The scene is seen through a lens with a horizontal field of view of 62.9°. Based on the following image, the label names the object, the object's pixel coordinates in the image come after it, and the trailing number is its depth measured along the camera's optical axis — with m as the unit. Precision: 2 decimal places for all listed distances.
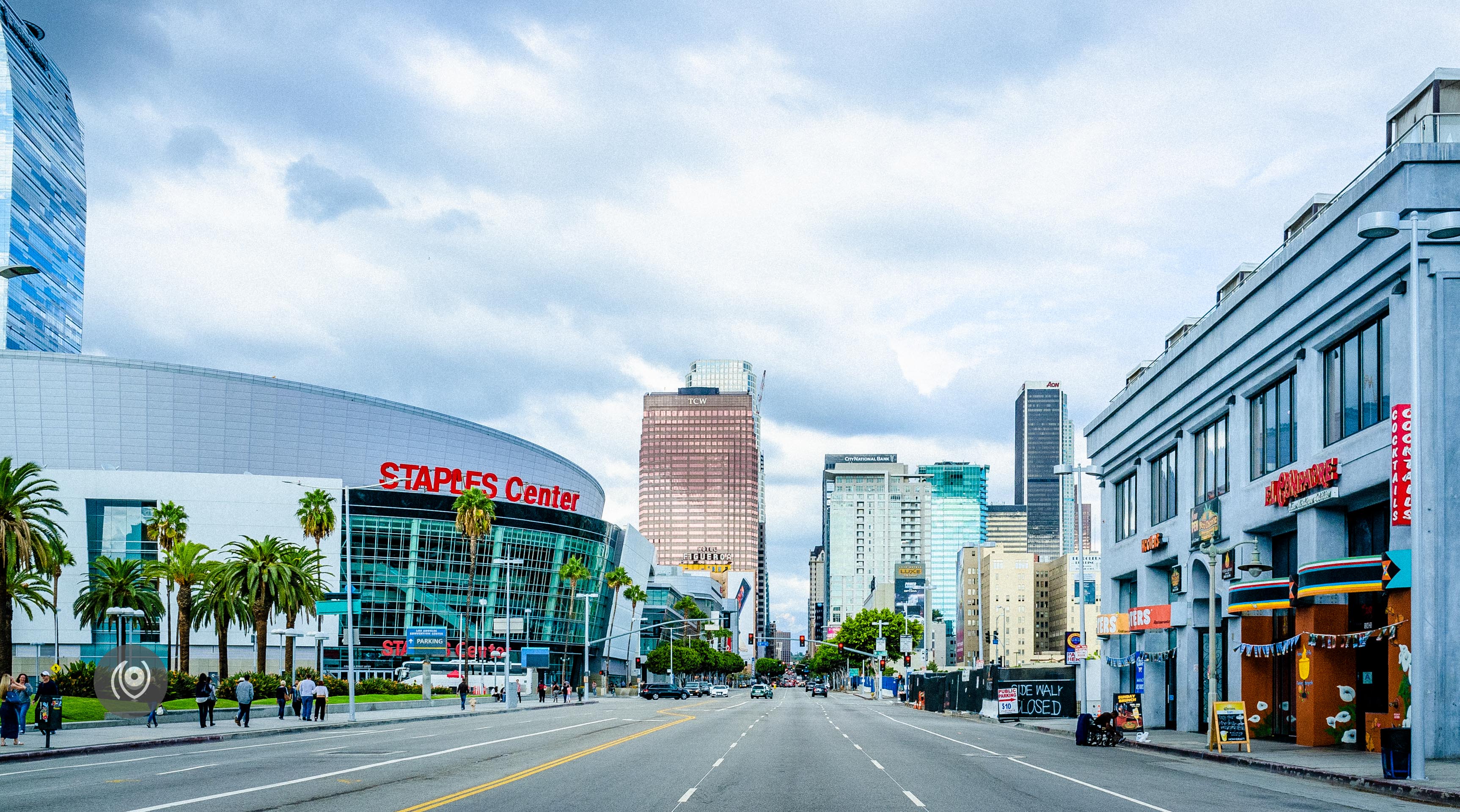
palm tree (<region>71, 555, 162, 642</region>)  78.06
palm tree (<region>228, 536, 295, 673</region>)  68.62
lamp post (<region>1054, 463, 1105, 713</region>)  50.44
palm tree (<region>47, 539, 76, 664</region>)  62.84
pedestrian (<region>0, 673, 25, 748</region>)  32.41
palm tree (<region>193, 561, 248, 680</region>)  69.12
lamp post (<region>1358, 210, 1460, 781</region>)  22.52
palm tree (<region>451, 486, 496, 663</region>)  99.56
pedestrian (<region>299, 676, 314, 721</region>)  52.56
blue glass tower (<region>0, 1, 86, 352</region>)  193.50
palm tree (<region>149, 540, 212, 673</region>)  69.12
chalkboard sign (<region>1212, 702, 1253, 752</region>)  34.06
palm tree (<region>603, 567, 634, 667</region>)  151.00
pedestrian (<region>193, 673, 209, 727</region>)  44.97
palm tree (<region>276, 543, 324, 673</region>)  70.06
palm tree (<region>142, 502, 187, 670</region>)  83.56
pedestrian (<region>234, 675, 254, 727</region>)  45.62
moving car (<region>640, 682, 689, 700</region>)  108.00
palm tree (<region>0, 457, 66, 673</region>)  52.75
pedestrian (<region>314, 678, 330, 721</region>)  52.81
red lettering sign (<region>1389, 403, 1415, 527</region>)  27.09
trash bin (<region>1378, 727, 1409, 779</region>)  22.89
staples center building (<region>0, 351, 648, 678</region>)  111.06
